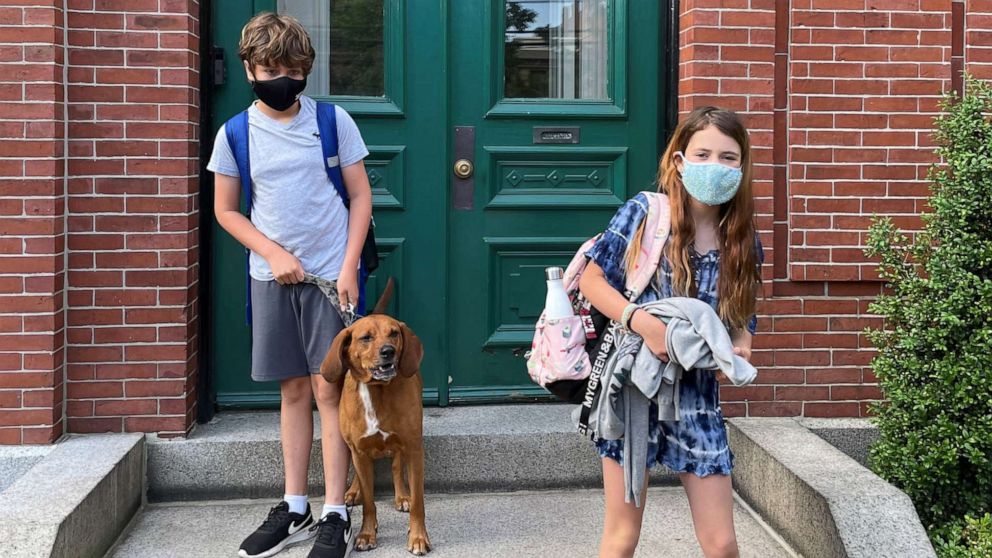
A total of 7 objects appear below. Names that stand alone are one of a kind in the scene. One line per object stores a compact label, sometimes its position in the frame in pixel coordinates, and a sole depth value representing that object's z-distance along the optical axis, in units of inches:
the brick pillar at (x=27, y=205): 189.9
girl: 131.3
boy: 175.9
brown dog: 168.1
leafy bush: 169.5
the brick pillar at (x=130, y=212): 197.6
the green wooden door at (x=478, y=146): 218.5
